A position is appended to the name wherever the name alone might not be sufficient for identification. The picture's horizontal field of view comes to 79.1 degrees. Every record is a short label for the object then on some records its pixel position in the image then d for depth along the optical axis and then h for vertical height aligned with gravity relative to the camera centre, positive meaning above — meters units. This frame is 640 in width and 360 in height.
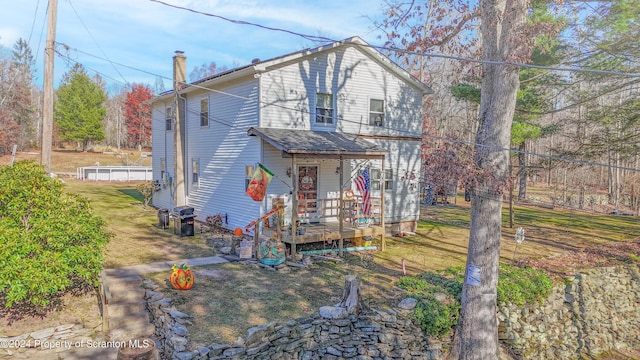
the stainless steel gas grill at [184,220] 14.92 -1.72
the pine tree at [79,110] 44.50 +7.59
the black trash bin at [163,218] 16.52 -1.80
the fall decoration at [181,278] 9.29 -2.47
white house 13.60 +1.61
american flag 13.81 -0.41
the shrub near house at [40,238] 7.31 -1.29
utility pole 11.28 +2.65
